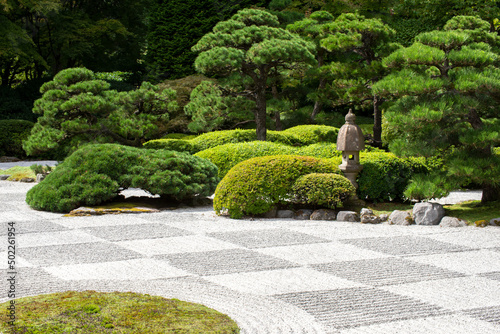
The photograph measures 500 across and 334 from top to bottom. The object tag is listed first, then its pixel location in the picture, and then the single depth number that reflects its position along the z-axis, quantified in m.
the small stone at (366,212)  7.67
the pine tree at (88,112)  11.20
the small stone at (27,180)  12.52
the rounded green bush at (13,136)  17.53
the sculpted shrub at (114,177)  8.54
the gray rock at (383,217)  7.72
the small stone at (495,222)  7.09
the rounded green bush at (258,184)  7.88
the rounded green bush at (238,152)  10.80
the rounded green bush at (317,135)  13.34
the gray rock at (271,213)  8.09
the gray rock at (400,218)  7.47
